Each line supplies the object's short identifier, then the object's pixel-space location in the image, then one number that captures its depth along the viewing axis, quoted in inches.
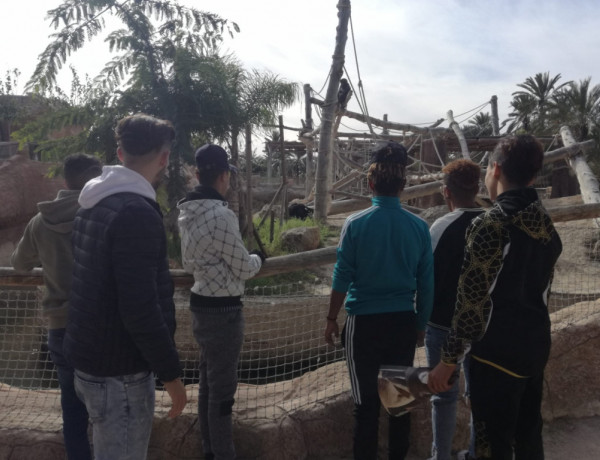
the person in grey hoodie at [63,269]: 86.5
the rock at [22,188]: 414.0
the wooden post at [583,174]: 320.5
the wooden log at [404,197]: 344.5
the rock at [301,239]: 324.5
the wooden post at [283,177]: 347.6
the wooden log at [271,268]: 109.9
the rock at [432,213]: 359.6
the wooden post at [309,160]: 558.4
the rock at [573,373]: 122.9
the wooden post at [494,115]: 706.8
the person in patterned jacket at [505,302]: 70.4
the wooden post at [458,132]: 418.0
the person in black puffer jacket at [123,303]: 60.9
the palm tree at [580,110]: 826.2
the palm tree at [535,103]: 909.2
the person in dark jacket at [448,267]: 93.0
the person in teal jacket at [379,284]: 86.6
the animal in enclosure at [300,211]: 463.5
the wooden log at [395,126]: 403.2
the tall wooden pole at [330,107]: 344.8
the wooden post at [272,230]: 351.6
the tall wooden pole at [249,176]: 308.5
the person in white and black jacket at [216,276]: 92.0
